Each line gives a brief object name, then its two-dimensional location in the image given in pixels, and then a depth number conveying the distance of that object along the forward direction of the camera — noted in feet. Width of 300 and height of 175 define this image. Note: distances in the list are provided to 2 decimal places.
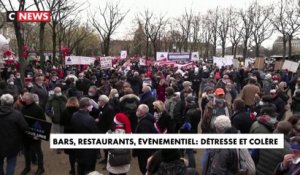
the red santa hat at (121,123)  23.04
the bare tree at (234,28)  209.81
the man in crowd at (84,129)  24.70
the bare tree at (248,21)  193.88
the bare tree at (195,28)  219.41
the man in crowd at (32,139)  28.76
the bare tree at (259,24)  192.03
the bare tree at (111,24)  150.63
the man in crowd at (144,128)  24.57
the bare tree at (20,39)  61.09
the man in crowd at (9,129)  25.20
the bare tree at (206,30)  221.05
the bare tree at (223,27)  214.48
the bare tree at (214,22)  218.18
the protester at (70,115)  28.27
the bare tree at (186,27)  208.62
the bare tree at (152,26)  184.97
